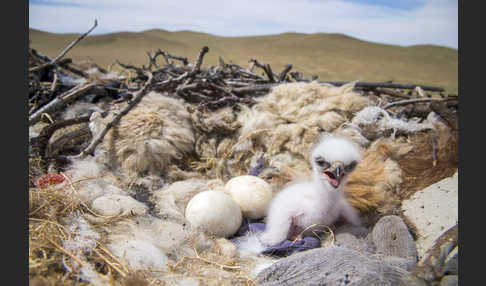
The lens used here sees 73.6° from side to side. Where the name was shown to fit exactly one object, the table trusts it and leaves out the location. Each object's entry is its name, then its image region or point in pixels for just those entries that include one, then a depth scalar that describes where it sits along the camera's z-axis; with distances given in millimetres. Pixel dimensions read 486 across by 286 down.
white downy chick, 350
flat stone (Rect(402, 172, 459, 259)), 352
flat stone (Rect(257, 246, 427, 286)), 244
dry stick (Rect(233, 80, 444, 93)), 633
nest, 291
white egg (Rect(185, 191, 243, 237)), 373
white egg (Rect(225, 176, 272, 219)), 419
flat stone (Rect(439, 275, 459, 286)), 217
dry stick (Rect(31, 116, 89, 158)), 464
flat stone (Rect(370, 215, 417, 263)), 318
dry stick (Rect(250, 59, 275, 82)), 704
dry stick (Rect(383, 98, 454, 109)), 542
